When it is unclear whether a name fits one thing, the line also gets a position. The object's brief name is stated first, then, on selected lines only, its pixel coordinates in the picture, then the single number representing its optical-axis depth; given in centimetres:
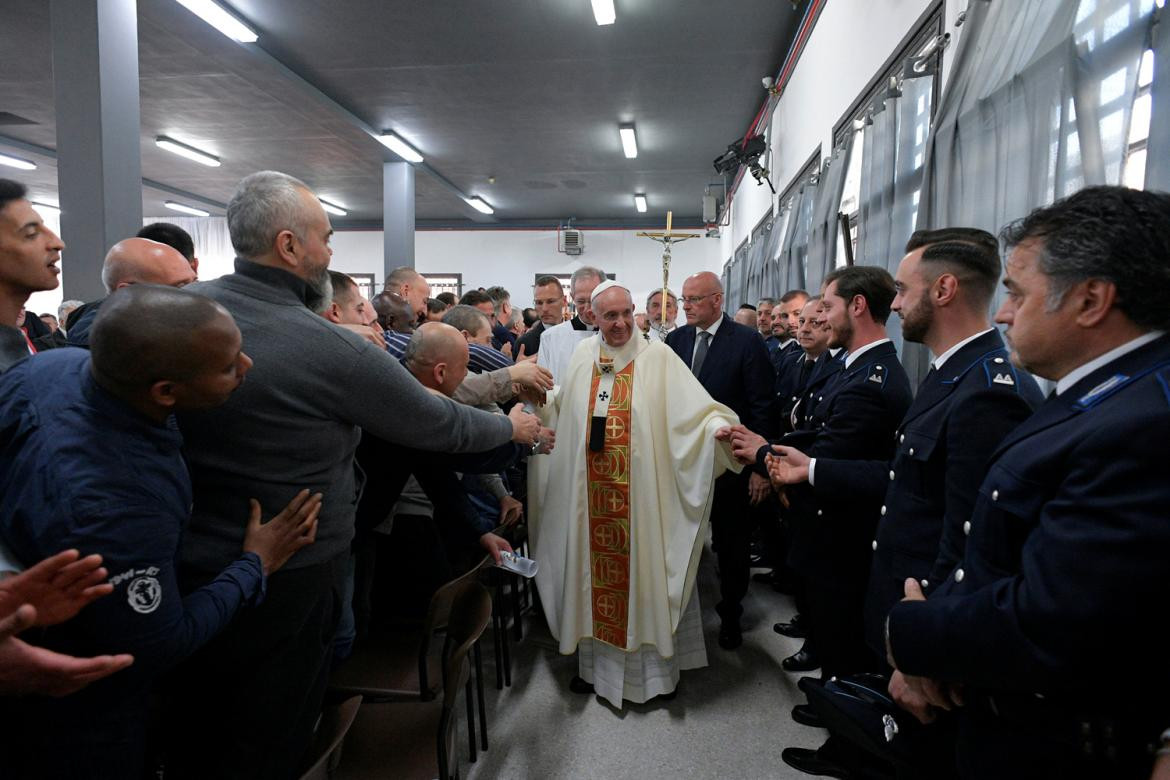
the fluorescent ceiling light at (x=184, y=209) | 1240
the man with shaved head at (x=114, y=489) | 93
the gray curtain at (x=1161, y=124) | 128
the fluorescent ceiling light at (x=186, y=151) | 841
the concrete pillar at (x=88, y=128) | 389
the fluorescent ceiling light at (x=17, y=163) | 896
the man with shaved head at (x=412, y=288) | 429
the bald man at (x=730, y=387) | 301
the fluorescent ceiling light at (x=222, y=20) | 482
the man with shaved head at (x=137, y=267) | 178
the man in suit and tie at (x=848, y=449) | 195
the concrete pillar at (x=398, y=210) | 921
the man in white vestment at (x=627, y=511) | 251
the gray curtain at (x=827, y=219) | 372
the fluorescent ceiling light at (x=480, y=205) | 1185
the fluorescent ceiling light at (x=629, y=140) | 771
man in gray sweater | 126
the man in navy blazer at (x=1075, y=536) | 83
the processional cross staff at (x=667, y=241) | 655
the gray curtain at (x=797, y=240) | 459
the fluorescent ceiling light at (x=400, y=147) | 826
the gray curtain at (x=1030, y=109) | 152
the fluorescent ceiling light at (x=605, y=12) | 472
